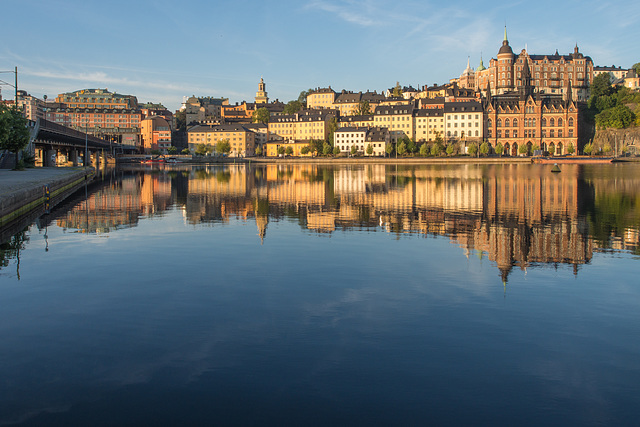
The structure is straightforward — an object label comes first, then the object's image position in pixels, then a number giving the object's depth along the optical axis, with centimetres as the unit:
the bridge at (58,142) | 6245
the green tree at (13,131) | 4726
